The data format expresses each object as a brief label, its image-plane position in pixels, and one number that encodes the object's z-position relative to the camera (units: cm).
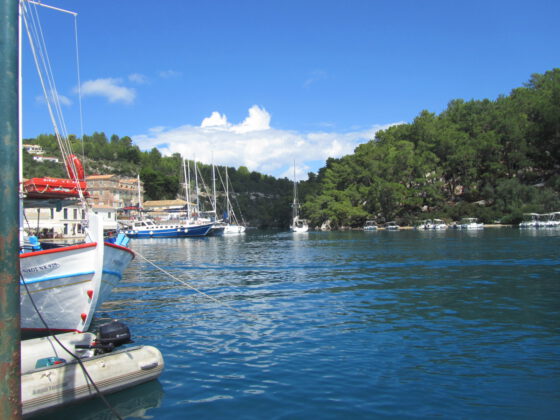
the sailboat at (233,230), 9210
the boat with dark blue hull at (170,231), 7862
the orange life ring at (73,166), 1458
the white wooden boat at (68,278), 1059
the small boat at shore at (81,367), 704
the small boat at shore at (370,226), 9641
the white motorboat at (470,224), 8069
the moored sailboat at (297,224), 10381
